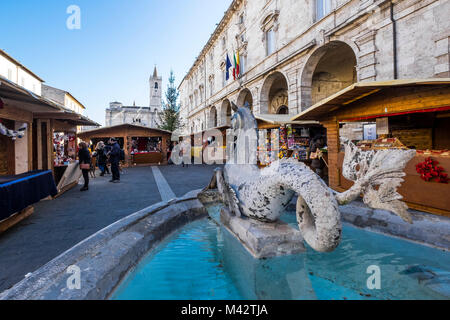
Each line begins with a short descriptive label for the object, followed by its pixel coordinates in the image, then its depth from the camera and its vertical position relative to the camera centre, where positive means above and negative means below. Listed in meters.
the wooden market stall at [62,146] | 6.88 +0.58
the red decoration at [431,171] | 3.74 -0.29
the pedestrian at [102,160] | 11.48 -0.06
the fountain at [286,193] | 1.56 -0.31
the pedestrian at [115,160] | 9.18 -0.06
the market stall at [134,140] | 17.77 +1.71
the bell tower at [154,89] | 65.88 +20.73
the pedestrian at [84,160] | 7.52 -0.03
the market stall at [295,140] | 9.30 +0.76
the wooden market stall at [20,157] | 3.69 +0.08
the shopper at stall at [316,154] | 9.05 +0.08
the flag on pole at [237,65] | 18.70 +7.79
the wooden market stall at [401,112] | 3.80 +0.92
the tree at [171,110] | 27.95 +6.25
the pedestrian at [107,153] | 12.36 +0.21
